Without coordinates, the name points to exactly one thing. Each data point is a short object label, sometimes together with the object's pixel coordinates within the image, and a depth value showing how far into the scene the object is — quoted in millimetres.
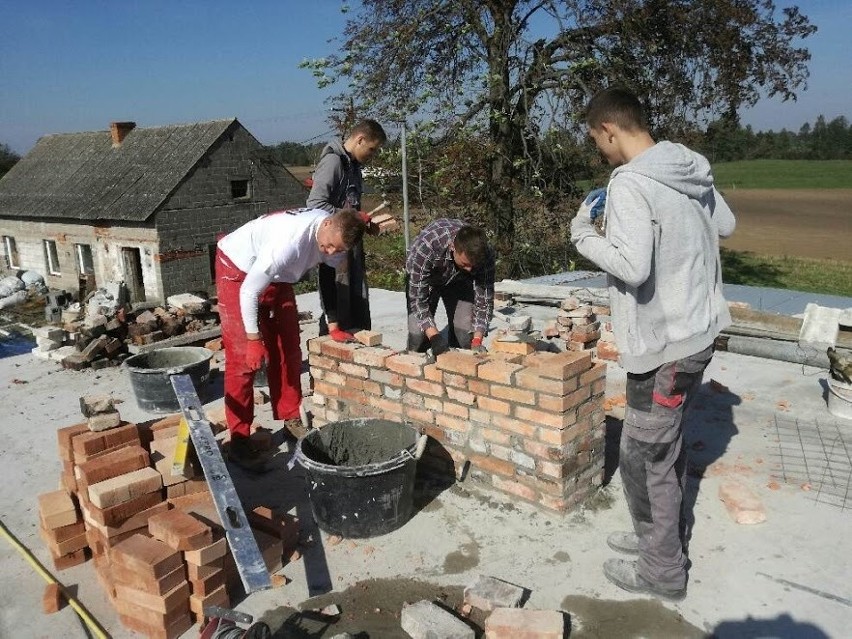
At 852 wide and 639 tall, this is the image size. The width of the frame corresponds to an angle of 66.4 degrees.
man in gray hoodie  2361
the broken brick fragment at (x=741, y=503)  3270
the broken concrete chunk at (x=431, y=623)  2471
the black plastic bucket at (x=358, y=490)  3123
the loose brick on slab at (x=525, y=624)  2410
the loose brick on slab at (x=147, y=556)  2553
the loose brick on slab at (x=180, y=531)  2639
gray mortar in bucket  3557
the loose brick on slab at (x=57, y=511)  3082
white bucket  4512
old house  17281
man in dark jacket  4484
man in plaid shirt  4000
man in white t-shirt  3598
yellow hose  2645
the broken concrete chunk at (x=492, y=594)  2639
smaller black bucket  5078
